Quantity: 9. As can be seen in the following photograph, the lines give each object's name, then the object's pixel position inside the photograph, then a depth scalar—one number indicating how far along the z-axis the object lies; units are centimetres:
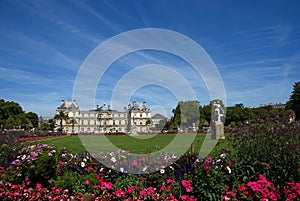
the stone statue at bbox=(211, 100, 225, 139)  1867
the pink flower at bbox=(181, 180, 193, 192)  383
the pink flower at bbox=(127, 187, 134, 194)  393
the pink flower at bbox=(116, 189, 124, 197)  382
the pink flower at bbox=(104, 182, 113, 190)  420
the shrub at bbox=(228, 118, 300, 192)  458
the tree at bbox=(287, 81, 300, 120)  5031
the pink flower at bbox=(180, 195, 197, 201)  369
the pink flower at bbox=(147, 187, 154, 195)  389
